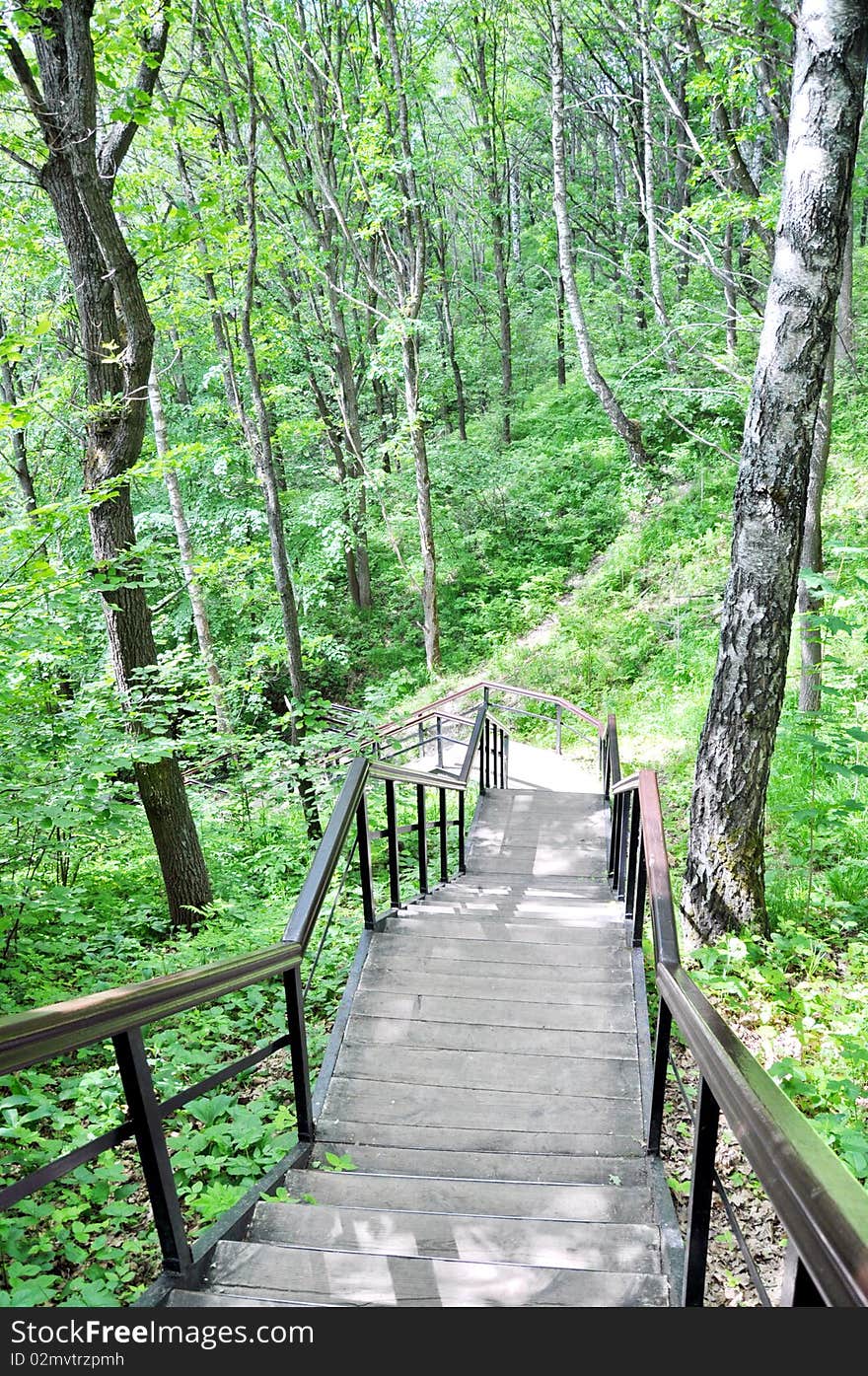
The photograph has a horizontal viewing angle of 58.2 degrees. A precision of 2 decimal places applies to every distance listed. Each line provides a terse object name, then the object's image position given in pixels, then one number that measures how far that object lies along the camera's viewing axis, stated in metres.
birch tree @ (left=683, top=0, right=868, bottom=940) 3.94
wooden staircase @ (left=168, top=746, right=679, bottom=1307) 2.14
